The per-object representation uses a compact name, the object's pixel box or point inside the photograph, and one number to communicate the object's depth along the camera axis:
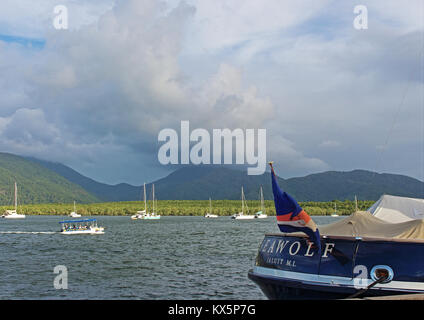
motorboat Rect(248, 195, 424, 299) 14.16
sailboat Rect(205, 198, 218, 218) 178.12
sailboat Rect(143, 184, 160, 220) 161.20
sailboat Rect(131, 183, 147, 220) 159.00
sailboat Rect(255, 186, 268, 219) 168.44
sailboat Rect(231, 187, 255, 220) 157.91
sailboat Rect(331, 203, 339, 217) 179.62
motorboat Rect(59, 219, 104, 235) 75.81
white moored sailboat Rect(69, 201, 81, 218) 178.35
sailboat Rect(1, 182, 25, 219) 175.25
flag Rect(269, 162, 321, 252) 14.43
